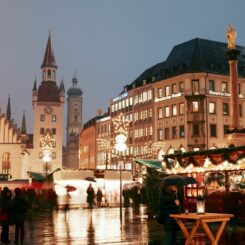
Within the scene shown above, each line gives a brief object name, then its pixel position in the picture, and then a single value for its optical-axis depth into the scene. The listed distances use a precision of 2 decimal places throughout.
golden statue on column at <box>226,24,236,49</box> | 36.03
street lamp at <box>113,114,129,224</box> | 24.47
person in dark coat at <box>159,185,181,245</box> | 11.66
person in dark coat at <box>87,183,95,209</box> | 36.28
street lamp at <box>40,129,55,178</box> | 39.15
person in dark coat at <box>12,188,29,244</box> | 15.62
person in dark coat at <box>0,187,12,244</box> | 15.56
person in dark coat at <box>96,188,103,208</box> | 39.11
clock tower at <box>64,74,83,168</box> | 174.31
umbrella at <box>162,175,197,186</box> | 15.47
